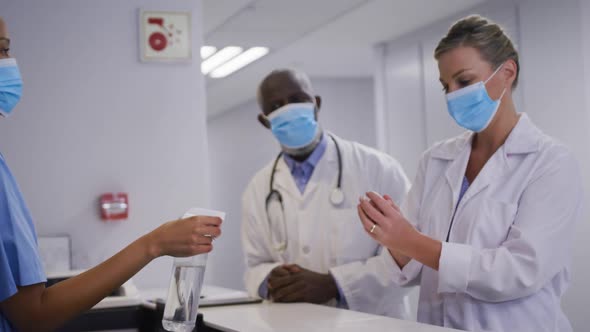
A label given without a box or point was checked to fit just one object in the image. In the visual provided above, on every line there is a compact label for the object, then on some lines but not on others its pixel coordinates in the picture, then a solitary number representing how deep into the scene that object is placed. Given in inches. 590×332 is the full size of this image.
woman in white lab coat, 71.1
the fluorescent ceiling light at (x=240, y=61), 220.3
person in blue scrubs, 57.9
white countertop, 67.8
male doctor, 102.7
